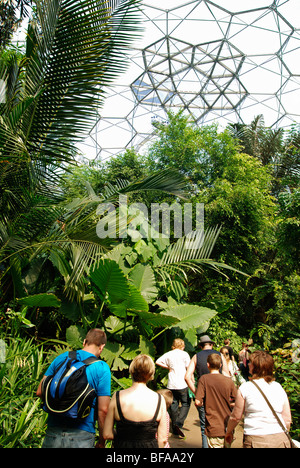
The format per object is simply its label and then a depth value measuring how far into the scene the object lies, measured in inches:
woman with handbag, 97.8
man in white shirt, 189.3
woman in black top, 84.4
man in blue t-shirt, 88.3
